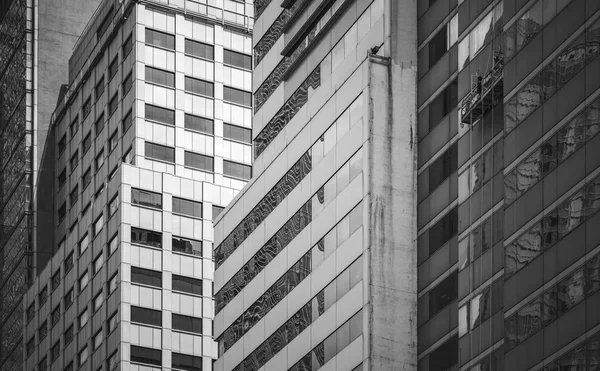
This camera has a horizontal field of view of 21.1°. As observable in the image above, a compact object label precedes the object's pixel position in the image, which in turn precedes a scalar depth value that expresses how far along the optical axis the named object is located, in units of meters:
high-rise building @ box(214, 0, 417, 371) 76.62
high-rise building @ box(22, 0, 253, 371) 117.88
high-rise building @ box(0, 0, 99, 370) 140.00
